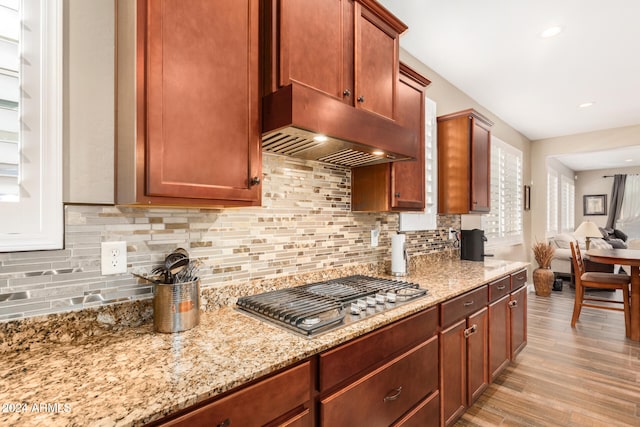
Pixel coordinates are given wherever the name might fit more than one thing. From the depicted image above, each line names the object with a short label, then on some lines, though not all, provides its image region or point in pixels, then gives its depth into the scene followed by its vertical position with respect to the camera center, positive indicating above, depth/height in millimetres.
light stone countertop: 715 -425
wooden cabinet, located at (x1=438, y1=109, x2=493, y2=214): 2938 +468
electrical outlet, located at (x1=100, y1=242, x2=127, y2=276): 1188 -158
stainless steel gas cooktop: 1243 -405
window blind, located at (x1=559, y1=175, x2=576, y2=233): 7695 +235
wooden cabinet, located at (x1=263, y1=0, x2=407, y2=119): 1349 +775
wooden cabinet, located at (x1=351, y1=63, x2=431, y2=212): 2107 +252
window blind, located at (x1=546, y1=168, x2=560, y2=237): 6262 +207
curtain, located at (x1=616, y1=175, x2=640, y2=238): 8102 +117
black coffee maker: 3197 -310
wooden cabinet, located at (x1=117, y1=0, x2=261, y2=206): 1035 +371
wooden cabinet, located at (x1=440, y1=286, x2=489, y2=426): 1819 -849
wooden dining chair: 3428 -785
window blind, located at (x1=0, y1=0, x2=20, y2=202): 999 +356
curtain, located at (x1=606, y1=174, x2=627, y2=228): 8234 +349
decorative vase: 5125 -1074
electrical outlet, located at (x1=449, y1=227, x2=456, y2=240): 3336 -202
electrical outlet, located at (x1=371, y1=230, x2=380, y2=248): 2402 -175
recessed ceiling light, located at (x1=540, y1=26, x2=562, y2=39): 2504 +1410
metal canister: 1173 -336
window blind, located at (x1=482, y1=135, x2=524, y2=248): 4430 +227
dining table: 3271 -721
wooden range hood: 1268 +366
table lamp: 4707 -256
